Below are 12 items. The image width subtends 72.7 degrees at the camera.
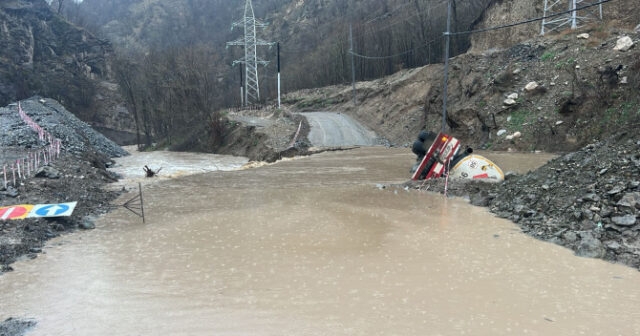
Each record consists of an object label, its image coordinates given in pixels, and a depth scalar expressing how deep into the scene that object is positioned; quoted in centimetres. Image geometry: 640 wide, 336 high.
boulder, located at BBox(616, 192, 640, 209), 813
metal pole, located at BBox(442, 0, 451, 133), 2173
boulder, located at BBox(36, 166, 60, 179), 1530
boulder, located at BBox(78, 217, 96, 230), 1116
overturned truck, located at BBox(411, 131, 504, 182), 1492
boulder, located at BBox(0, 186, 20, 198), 1231
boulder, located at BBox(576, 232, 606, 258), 777
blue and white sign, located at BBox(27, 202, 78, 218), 1075
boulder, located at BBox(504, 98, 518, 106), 2609
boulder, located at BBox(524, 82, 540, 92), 2564
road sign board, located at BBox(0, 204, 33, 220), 1030
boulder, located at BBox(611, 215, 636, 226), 789
